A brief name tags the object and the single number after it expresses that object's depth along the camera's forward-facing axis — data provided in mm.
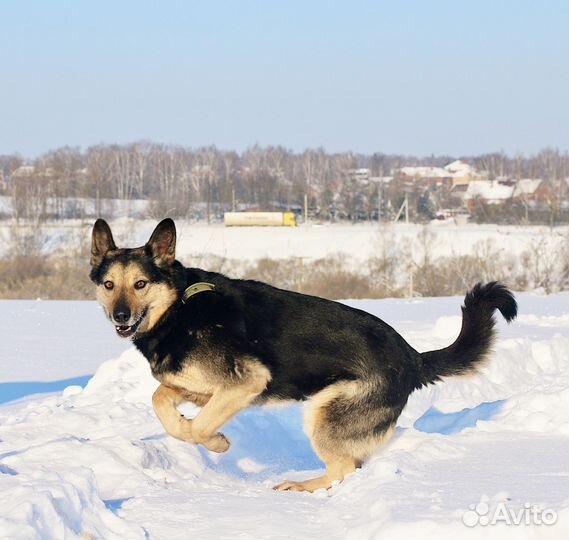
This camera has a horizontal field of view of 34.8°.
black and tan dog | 5652
